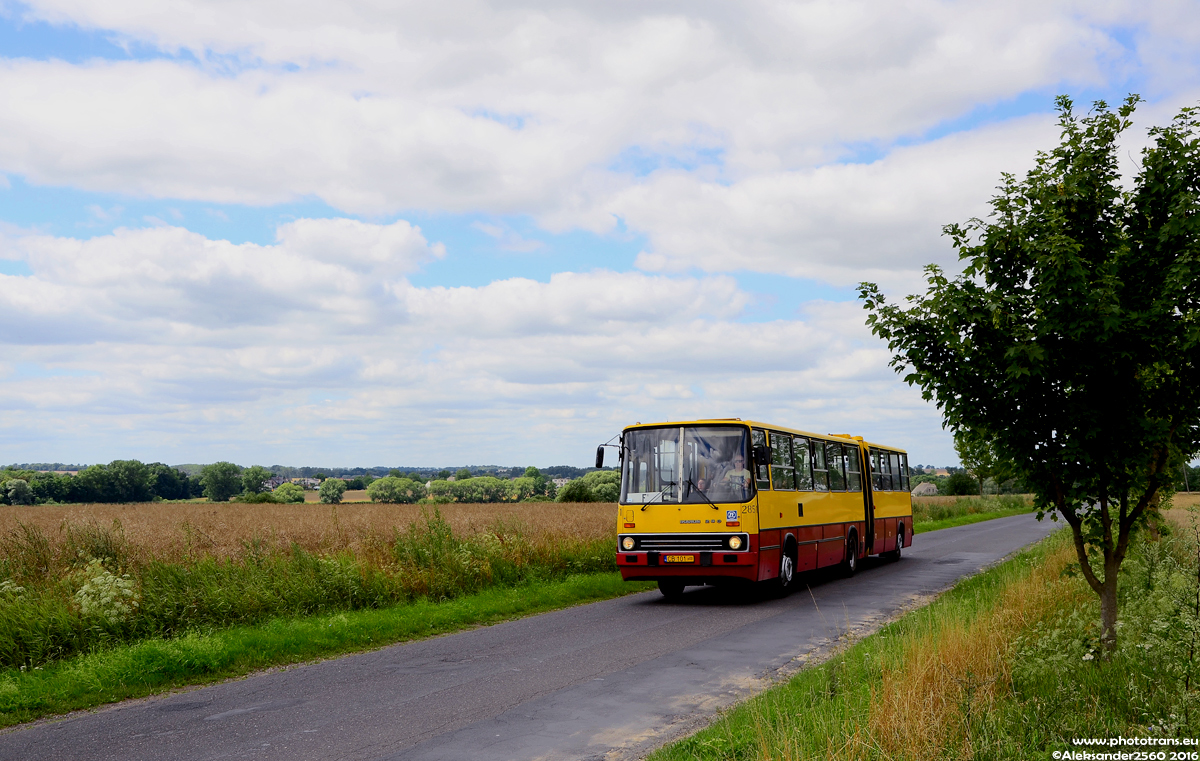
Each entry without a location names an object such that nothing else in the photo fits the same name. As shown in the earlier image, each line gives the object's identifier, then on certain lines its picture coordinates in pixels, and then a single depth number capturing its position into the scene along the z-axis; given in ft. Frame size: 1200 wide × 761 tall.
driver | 48.47
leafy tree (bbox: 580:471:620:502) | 157.92
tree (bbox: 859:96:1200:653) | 22.53
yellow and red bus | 47.80
